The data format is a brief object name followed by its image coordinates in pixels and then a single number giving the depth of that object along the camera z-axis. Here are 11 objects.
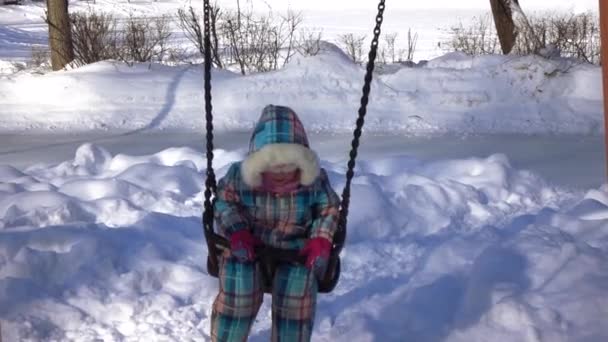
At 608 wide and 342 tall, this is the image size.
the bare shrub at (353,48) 16.19
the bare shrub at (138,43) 14.19
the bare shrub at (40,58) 16.11
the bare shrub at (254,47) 14.21
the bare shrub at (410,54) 16.20
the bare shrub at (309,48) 13.55
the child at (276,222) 3.55
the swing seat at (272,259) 3.55
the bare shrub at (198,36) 13.07
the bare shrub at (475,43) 15.97
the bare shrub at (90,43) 14.20
